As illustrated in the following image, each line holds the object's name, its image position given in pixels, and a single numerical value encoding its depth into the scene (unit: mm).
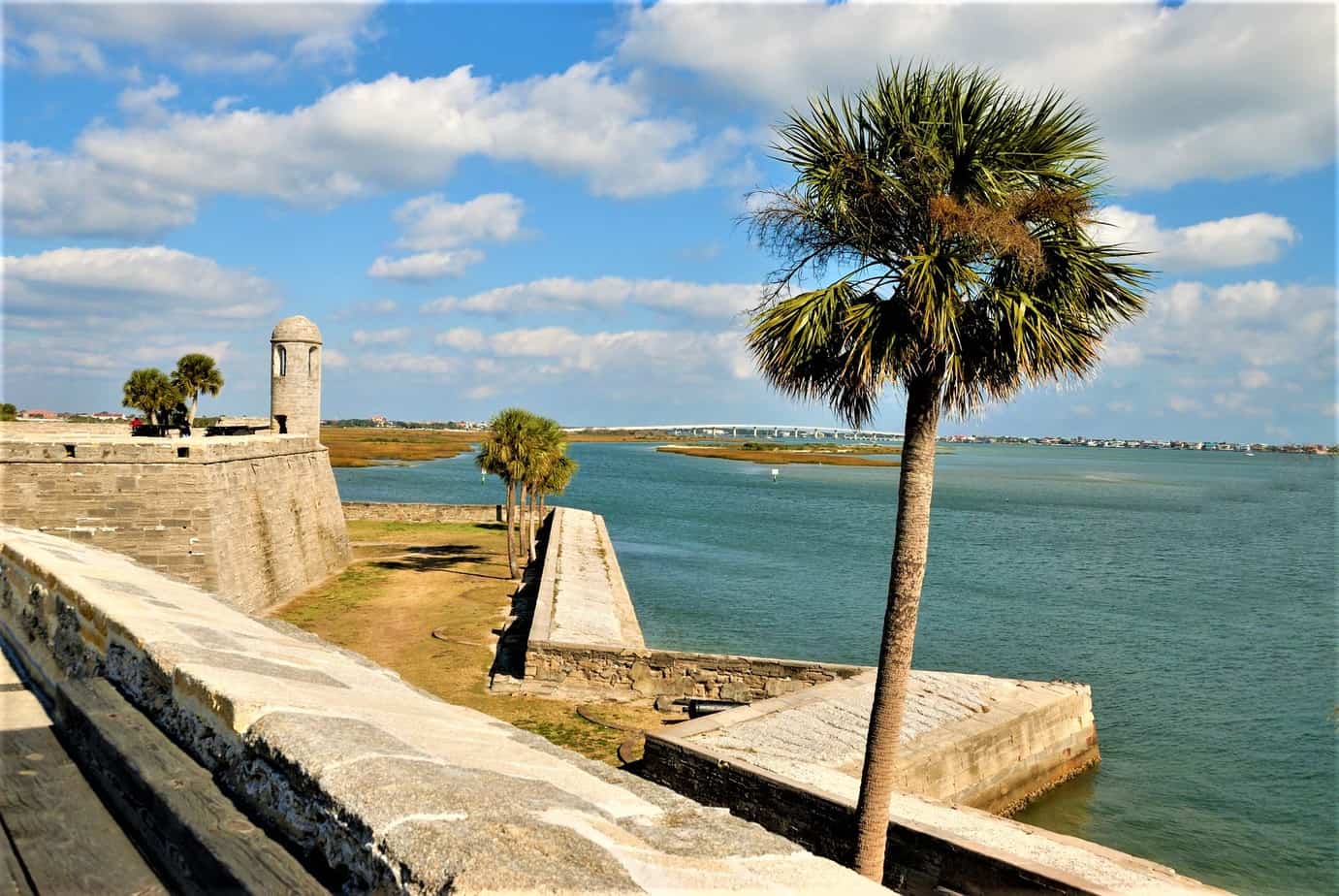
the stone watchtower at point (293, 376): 32969
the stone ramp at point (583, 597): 21062
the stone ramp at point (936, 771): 9719
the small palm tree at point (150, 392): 50219
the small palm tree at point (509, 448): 33406
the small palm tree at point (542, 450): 33500
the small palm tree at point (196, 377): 51188
